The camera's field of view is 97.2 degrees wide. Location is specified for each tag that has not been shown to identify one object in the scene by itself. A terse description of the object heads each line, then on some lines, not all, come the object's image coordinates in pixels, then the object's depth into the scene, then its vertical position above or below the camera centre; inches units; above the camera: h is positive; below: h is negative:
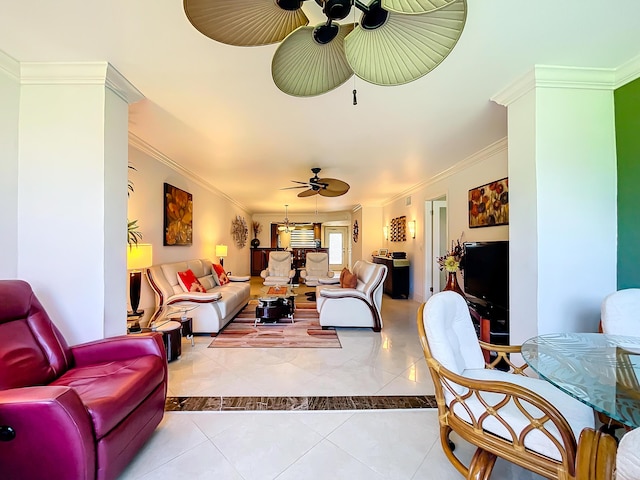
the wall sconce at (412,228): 239.6 +13.0
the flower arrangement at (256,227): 435.8 +24.7
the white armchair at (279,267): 267.4 -23.9
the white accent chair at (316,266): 284.7 -23.6
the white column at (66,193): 80.4 +14.2
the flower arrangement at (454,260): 138.0 -8.8
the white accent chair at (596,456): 28.1 -21.7
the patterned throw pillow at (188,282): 154.7 -22.2
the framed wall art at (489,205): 131.9 +19.8
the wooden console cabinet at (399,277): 252.5 -30.3
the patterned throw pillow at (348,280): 175.8 -23.6
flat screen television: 109.7 -11.9
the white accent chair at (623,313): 63.7 -15.9
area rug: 133.9 -48.2
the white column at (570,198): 80.3 +13.1
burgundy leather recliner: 44.6 -29.0
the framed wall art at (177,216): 163.0 +16.5
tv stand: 99.3 -29.4
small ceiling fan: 160.7 +33.6
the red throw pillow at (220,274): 212.6 -23.9
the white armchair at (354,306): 155.3 -35.0
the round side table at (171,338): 110.6 -38.0
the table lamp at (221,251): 235.6 -6.8
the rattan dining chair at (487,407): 41.7 -28.3
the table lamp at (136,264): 113.3 -8.8
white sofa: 141.1 -29.5
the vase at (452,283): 135.3 -19.5
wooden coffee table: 166.7 -40.2
